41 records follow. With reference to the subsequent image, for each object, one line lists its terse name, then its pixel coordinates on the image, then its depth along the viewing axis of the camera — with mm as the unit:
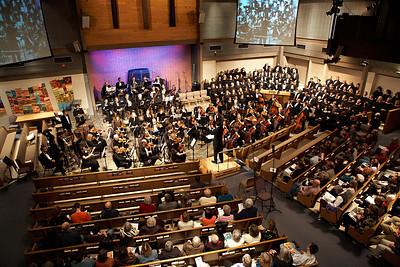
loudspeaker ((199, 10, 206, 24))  16891
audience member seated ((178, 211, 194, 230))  6781
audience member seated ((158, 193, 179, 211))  7383
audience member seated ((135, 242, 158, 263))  5796
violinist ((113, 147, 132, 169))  9918
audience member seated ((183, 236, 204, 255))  6047
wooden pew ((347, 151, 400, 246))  7066
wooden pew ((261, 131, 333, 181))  10016
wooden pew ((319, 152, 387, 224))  7754
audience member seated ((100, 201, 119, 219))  7023
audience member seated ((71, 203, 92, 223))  6938
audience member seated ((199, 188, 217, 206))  7621
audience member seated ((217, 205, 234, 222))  6945
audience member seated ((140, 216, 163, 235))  6520
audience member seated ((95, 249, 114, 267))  5480
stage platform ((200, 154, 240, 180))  10191
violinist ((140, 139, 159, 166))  10172
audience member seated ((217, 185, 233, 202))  7773
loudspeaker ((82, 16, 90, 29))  14236
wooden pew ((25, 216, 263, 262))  5912
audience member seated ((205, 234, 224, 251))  6103
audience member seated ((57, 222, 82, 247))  6223
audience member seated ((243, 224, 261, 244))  6453
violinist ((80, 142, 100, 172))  9789
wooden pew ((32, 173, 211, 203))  8023
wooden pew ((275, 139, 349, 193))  9172
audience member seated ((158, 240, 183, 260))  5871
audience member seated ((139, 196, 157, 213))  7258
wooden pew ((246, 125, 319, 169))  10551
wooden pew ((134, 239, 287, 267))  5716
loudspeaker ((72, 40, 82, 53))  14406
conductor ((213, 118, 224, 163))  10383
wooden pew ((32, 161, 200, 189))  8688
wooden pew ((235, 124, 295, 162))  11156
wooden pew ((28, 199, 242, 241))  6654
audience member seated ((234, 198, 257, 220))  7082
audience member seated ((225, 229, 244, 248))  6309
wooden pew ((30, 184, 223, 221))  7353
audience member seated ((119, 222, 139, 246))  6176
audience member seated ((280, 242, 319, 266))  5914
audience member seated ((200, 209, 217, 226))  6879
